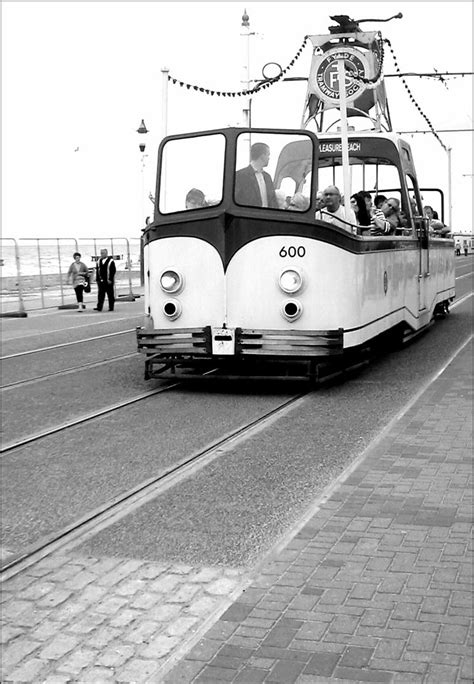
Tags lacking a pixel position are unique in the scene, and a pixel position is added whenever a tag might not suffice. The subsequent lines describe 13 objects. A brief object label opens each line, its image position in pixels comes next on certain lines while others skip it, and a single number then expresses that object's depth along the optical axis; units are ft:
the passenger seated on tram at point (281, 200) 38.04
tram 37.60
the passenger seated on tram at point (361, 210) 47.09
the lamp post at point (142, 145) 123.85
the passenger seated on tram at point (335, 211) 38.91
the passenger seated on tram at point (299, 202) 37.58
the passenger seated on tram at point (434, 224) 61.58
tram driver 38.01
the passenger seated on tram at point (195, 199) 38.68
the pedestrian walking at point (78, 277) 98.99
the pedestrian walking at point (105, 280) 96.43
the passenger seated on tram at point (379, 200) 52.88
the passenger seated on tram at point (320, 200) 38.51
